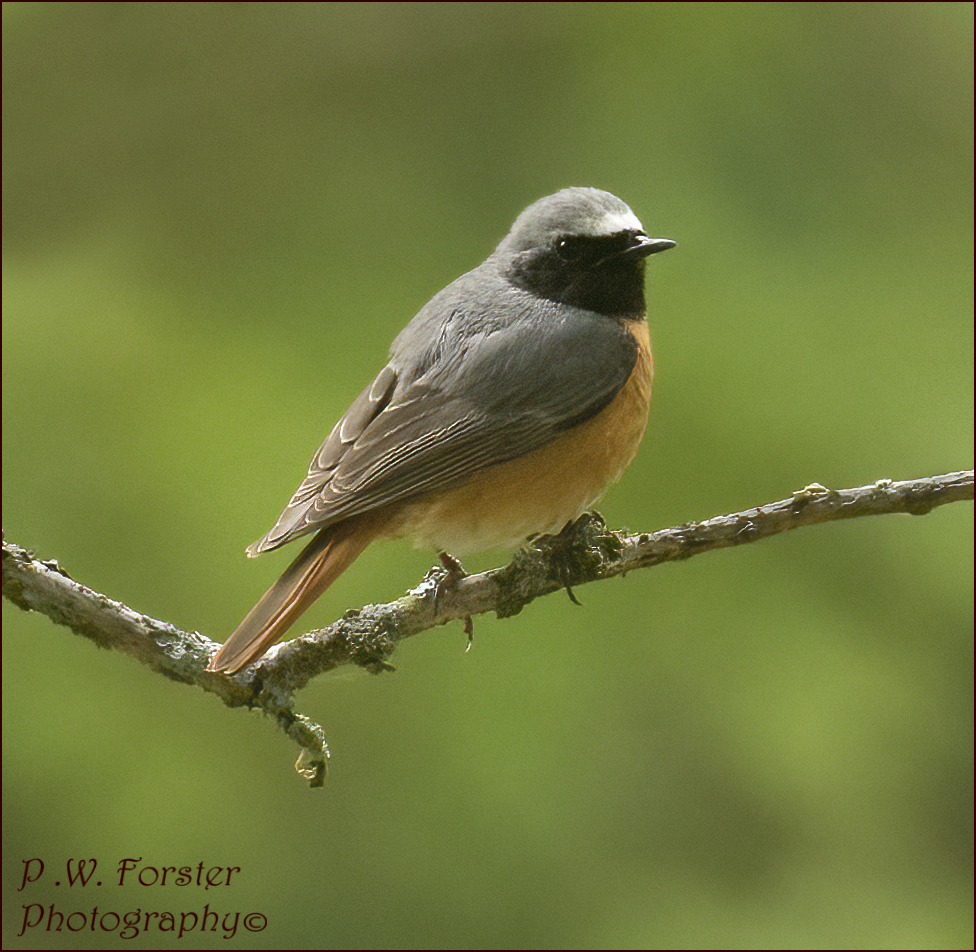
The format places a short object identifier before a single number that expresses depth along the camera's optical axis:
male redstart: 5.25
